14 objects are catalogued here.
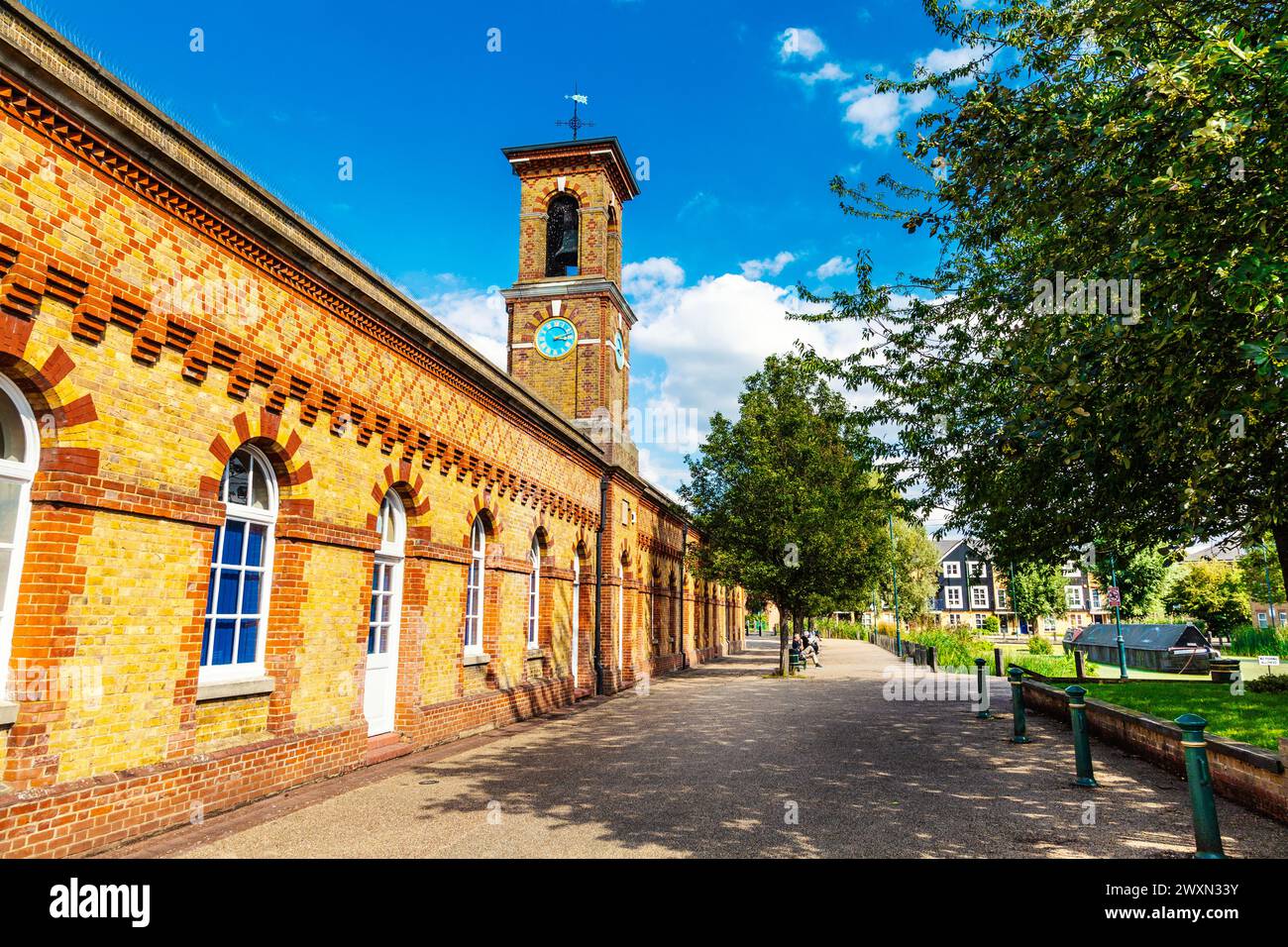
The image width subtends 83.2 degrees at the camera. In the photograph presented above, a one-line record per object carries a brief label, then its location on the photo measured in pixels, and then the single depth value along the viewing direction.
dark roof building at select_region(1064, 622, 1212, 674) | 23.14
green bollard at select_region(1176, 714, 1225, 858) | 5.16
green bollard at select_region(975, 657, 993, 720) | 13.44
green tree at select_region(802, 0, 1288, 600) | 5.01
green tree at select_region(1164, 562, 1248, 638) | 44.06
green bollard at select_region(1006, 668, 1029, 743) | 10.69
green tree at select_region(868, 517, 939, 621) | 51.62
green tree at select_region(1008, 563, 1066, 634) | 59.44
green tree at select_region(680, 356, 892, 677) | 22.20
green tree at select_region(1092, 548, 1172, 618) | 47.09
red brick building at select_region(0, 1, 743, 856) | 5.22
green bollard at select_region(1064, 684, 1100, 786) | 7.73
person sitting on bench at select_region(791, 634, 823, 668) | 24.51
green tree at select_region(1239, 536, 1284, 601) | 45.41
